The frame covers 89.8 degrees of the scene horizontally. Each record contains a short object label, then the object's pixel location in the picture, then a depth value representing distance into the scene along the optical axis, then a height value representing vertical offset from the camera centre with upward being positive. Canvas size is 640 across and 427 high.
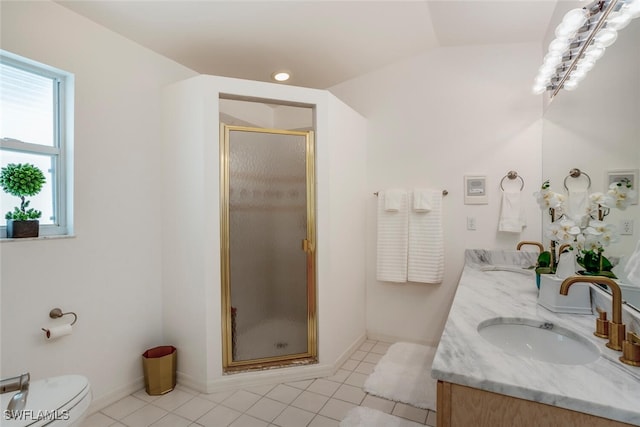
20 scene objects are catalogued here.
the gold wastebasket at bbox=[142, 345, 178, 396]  2.06 -1.04
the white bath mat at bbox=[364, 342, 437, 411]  2.04 -1.17
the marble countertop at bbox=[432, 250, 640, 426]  0.72 -0.42
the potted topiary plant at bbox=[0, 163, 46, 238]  1.55 +0.11
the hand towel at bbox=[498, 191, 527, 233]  2.44 -0.02
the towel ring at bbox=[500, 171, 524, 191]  2.47 +0.28
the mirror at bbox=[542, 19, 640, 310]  1.13 +0.37
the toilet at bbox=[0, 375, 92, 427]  1.15 -0.74
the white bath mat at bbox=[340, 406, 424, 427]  1.78 -1.18
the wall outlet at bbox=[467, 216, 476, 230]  2.62 -0.09
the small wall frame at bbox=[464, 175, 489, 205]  2.58 +0.18
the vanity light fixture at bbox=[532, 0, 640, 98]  1.19 +0.77
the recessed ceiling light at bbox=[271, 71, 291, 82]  2.78 +1.20
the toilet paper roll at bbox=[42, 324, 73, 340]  1.66 -0.63
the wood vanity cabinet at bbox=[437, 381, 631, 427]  0.74 -0.49
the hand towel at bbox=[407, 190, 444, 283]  2.62 -0.27
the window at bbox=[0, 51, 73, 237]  1.63 +0.45
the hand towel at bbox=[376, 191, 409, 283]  2.72 -0.26
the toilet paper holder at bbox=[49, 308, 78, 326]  1.72 -0.55
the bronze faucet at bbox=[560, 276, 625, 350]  0.96 -0.33
